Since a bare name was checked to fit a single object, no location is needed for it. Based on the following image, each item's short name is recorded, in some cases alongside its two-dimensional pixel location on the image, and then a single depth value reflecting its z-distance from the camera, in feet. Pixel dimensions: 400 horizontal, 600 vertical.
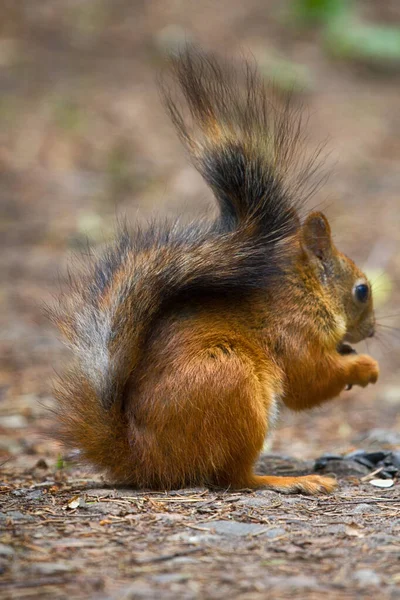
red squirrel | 21.72
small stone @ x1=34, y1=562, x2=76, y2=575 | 15.16
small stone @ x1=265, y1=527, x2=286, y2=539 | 17.92
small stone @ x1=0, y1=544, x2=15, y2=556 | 16.10
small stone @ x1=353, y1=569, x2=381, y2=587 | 14.90
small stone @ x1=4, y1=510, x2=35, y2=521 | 18.86
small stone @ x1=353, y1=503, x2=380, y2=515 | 20.85
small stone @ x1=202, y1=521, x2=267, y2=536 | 18.08
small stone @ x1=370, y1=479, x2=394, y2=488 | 24.76
